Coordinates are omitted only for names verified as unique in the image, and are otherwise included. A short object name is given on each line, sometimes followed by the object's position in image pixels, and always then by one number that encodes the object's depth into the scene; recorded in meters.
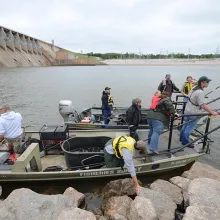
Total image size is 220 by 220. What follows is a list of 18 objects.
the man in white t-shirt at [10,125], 5.52
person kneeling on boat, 4.64
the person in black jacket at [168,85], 9.04
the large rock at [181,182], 5.79
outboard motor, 9.60
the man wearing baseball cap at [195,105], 5.86
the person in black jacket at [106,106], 9.54
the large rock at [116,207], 4.63
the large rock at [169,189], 5.28
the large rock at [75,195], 5.34
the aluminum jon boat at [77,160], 5.68
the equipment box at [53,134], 6.82
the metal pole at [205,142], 6.63
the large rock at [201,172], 6.23
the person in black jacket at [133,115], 7.06
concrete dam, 64.25
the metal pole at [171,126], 5.94
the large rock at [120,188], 5.54
